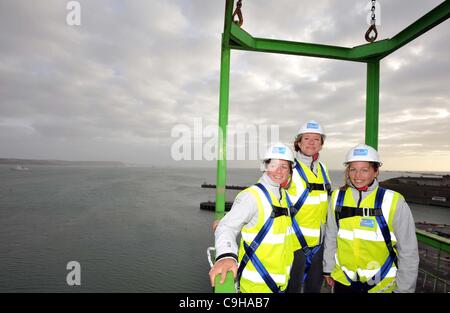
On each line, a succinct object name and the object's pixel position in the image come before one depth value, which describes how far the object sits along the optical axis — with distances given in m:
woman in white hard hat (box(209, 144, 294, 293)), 2.25
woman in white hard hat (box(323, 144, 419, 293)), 2.36
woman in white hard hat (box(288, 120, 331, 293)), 3.08
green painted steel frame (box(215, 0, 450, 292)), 4.05
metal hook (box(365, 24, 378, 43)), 4.88
